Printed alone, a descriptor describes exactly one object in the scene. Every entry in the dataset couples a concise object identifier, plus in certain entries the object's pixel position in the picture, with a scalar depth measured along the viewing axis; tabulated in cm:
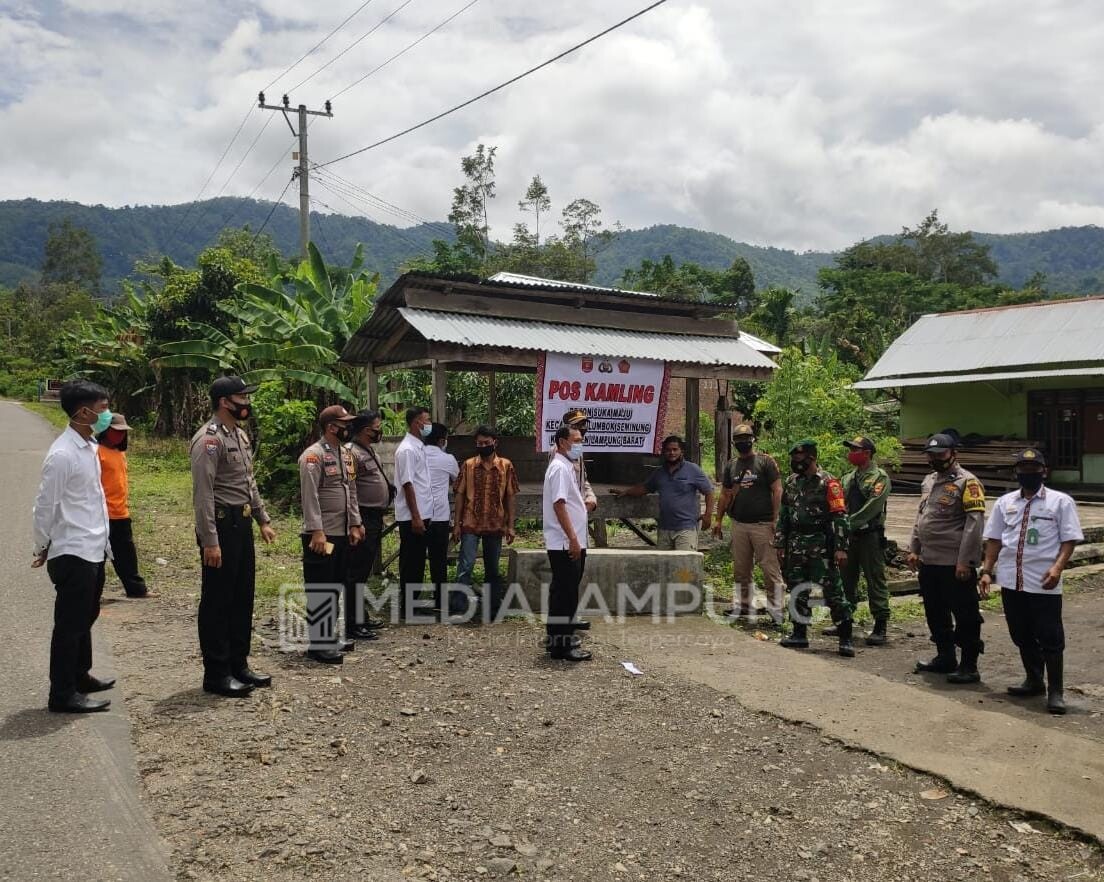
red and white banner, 891
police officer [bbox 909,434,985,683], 620
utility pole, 2192
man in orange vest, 779
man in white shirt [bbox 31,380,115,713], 478
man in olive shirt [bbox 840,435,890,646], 755
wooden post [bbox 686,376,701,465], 1029
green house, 1927
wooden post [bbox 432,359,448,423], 845
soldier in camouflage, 698
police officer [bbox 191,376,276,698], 518
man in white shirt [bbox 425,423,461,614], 756
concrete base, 808
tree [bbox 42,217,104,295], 8688
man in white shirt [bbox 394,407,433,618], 739
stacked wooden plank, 1959
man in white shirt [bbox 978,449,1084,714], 561
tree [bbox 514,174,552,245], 4903
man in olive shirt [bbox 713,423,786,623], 769
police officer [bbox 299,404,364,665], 607
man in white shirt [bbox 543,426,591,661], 645
